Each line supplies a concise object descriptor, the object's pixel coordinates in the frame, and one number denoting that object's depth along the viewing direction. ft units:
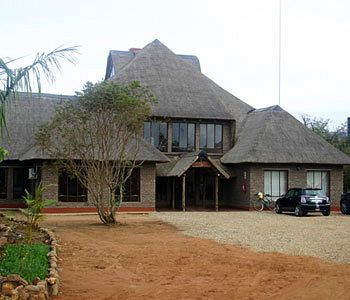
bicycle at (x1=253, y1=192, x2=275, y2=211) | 106.11
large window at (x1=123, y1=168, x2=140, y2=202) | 100.68
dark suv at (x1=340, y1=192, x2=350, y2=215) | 98.99
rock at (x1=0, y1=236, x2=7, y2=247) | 42.17
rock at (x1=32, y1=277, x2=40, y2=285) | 29.55
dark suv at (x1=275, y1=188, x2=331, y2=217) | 91.76
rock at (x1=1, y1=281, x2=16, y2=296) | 27.59
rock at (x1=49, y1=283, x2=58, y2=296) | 29.76
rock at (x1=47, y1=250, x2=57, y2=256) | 39.45
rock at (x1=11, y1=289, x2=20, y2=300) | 27.19
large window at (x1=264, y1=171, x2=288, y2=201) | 108.88
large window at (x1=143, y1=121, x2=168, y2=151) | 115.03
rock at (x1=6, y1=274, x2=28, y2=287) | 28.73
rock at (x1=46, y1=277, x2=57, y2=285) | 29.94
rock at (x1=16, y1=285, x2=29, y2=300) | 27.36
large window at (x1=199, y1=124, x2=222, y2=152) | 118.11
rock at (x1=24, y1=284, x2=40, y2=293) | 27.81
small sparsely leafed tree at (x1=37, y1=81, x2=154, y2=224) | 71.05
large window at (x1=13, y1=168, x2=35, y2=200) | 105.40
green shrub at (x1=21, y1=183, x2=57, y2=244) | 43.09
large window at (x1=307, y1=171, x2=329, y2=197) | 111.96
